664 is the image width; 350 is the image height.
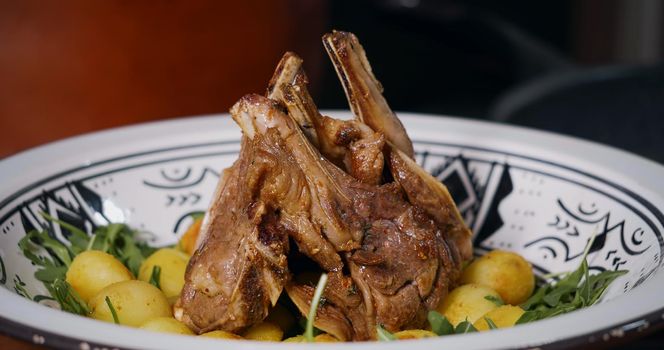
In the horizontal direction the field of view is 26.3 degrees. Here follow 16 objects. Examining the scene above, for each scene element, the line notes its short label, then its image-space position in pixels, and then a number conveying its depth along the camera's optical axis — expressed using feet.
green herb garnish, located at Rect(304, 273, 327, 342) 2.10
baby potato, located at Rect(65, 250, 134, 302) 2.48
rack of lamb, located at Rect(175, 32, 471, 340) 2.26
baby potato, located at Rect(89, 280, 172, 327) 2.36
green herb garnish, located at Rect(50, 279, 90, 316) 2.40
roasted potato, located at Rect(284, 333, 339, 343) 2.22
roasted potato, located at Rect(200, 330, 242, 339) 2.24
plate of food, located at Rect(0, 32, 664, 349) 2.13
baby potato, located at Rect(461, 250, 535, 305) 2.53
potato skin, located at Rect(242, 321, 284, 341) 2.33
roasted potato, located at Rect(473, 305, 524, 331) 2.31
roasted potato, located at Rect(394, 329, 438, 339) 2.22
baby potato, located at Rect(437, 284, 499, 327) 2.41
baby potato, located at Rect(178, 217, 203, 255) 2.67
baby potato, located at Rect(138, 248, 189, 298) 2.54
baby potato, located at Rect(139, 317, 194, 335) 2.27
